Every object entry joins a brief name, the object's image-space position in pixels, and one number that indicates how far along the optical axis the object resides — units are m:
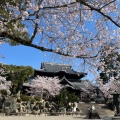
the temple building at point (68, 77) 21.88
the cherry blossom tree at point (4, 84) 17.37
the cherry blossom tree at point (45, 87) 20.08
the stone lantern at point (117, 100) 8.77
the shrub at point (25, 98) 14.66
